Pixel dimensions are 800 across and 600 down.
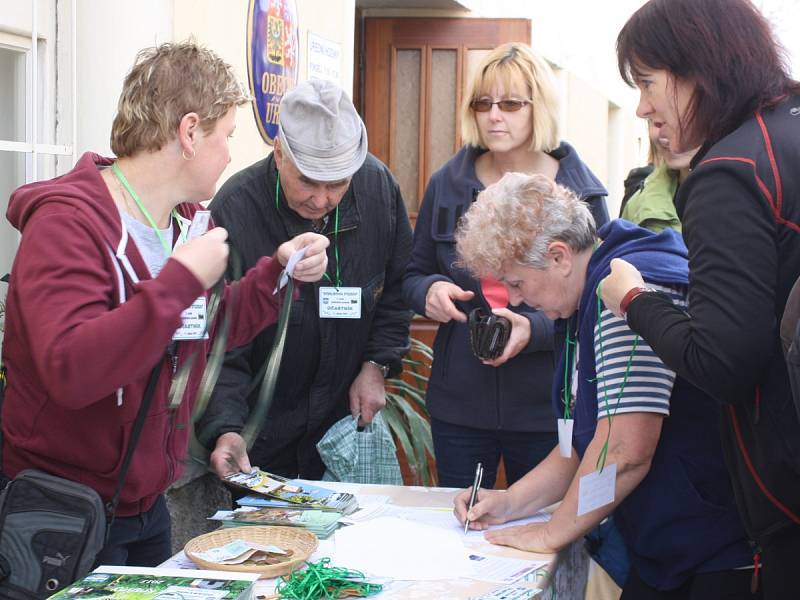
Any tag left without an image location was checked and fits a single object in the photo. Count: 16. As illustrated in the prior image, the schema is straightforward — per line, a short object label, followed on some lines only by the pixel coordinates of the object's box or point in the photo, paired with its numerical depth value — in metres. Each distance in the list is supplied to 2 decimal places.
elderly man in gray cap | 3.04
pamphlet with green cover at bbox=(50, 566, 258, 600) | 1.75
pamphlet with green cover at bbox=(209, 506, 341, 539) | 2.43
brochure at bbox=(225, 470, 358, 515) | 2.61
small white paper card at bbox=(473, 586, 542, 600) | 2.01
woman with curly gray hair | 2.13
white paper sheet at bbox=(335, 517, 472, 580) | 2.19
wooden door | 6.43
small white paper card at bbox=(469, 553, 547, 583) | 2.17
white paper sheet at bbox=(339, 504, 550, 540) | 2.55
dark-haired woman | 1.65
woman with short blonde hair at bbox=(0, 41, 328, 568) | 1.86
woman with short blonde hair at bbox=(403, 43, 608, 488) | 3.14
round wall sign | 3.96
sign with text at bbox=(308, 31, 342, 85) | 4.59
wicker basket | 2.12
